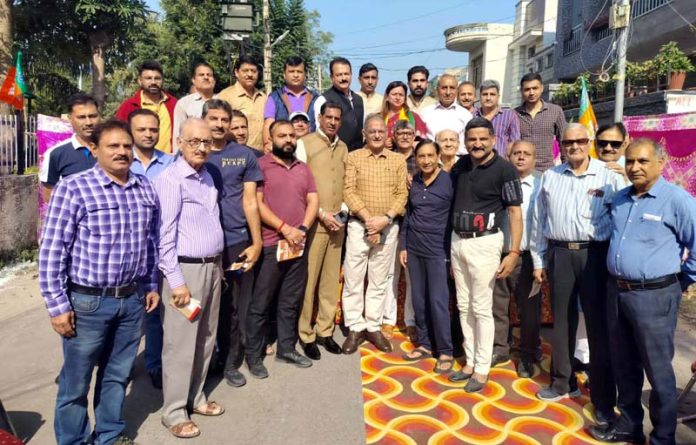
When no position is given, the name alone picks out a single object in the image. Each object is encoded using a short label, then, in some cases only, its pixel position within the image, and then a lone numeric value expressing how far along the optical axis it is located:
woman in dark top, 4.01
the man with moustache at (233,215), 3.53
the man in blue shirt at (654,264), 2.68
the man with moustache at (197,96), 4.74
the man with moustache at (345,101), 5.05
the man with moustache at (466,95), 5.47
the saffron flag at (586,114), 7.16
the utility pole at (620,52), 10.13
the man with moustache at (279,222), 3.85
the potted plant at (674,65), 10.05
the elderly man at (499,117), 5.07
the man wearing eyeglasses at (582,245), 3.15
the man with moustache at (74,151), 3.51
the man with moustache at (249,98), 4.95
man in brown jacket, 4.25
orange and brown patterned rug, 3.12
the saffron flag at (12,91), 8.68
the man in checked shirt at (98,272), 2.50
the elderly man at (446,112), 5.07
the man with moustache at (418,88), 5.37
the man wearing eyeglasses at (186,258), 2.94
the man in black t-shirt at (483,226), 3.62
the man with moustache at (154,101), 4.70
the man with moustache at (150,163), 3.51
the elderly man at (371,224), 4.24
